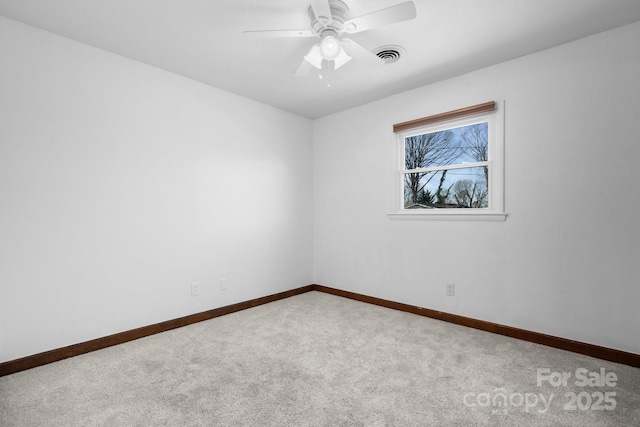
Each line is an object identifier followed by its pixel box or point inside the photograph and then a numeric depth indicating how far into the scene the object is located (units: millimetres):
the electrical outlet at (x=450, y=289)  3118
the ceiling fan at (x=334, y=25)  1767
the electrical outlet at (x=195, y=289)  3158
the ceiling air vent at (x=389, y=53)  2527
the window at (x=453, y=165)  2898
